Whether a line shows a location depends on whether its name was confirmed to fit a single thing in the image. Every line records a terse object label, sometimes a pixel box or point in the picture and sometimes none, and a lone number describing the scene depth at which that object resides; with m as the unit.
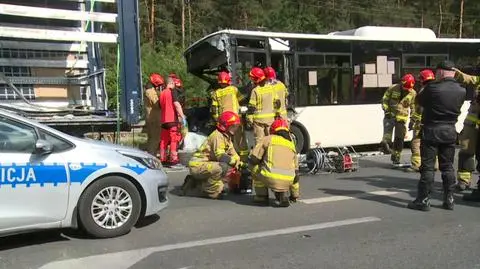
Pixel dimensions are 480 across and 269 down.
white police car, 5.61
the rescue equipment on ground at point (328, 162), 10.57
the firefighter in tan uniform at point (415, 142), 10.97
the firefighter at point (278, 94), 10.20
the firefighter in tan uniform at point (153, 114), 12.04
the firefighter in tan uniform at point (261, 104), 10.14
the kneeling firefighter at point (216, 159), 8.15
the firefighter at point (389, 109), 11.85
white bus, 12.39
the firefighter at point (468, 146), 8.88
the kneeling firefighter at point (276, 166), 7.57
